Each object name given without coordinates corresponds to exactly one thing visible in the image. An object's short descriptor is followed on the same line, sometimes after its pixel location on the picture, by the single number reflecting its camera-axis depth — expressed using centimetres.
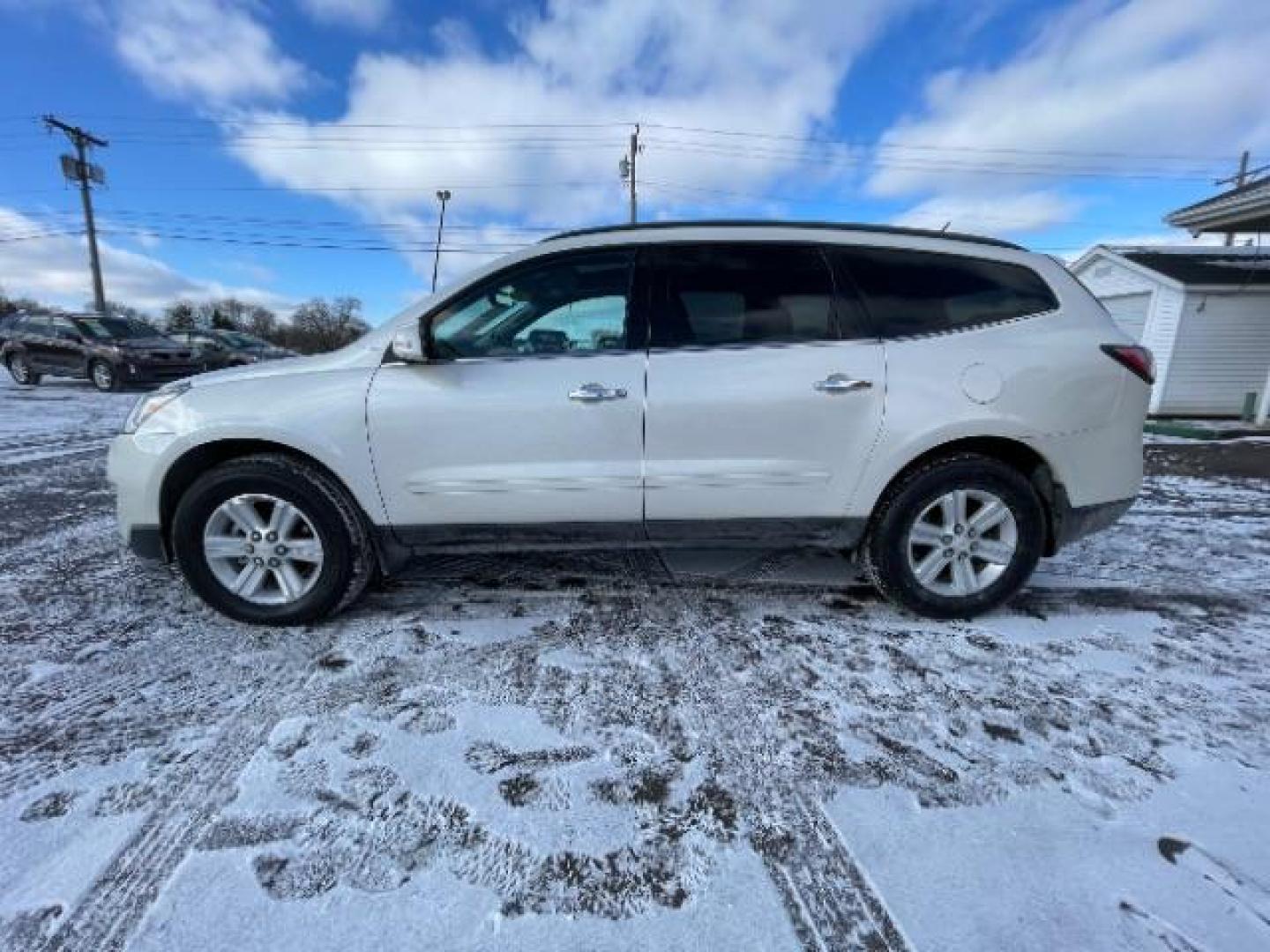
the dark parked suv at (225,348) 1662
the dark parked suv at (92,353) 1454
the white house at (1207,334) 1316
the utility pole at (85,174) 2742
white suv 289
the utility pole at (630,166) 3195
